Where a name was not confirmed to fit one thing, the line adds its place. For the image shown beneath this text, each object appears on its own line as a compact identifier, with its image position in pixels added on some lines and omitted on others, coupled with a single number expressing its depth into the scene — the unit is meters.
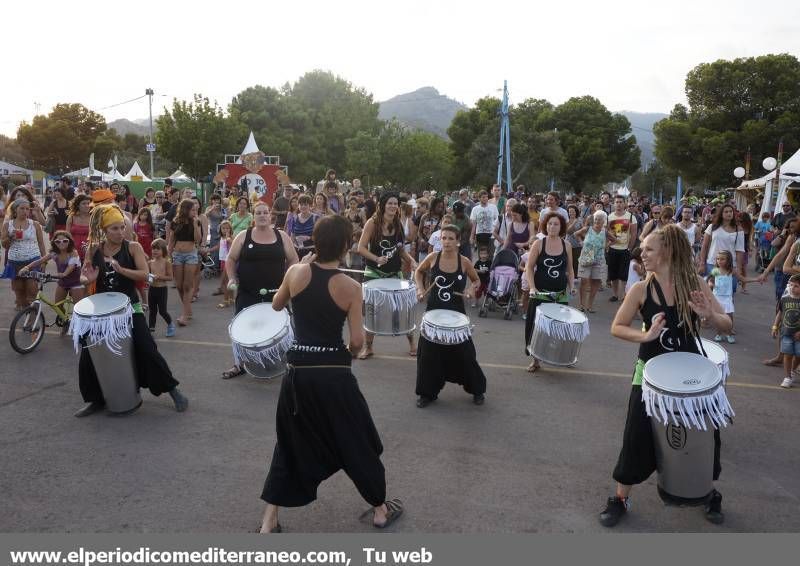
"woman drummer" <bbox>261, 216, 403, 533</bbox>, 3.62
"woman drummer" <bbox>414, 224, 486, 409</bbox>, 6.04
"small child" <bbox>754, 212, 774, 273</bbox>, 17.10
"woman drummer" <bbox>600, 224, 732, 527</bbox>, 3.86
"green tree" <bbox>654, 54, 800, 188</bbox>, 36.66
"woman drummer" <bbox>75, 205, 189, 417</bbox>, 5.58
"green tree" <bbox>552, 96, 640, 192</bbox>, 57.28
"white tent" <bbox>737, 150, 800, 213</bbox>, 20.39
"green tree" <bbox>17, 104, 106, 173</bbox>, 60.56
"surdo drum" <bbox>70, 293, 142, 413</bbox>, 5.30
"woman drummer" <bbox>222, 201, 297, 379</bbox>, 6.68
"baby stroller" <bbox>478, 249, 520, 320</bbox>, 10.34
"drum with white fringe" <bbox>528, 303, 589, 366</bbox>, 6.56
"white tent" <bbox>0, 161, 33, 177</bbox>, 49.81
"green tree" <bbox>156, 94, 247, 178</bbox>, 35.84
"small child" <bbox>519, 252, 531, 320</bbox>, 10.23
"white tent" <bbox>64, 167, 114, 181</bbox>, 46.88
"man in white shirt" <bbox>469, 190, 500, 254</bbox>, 12.06
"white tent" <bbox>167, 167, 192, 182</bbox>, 43.64
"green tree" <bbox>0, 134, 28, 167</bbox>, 75.67
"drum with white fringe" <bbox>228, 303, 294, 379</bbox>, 6.05
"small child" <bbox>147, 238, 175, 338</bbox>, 8.54
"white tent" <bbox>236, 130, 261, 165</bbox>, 23.67
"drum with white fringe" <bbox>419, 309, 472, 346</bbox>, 5.88
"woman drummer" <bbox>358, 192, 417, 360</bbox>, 7.33
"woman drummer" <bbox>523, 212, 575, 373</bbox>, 6.96
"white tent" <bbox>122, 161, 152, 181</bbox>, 39.84
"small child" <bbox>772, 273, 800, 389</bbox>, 6.92
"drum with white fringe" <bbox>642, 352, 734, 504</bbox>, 3.63
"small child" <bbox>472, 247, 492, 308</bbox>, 10.81
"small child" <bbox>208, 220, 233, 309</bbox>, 12.62
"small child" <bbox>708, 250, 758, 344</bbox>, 8.95
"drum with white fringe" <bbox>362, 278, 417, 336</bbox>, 6.80
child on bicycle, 8.45
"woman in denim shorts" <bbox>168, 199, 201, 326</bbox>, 9.41
